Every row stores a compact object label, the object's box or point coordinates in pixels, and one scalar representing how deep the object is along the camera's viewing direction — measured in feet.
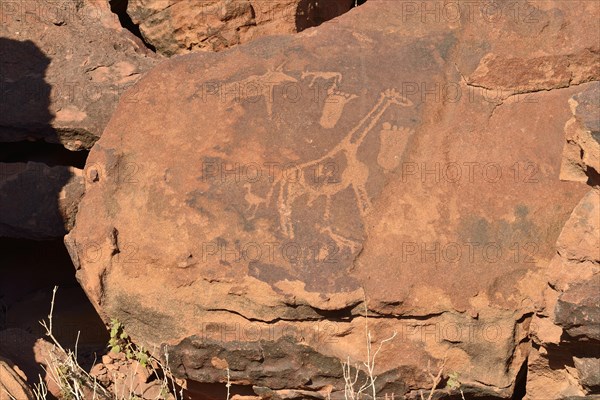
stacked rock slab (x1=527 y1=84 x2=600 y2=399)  10.48
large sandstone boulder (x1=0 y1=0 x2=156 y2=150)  15.49
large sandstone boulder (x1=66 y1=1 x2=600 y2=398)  11.55
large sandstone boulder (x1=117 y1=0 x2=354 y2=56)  16.29
